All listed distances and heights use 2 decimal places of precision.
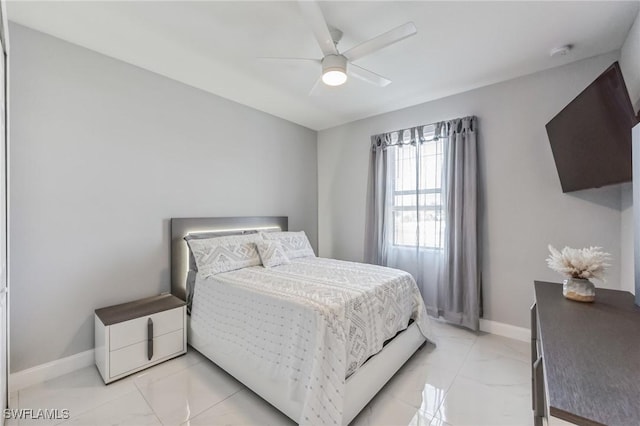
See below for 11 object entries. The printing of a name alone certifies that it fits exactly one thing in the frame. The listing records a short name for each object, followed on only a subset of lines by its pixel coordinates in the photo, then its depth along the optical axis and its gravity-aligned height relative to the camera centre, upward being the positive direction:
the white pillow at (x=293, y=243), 3.17 -0.37
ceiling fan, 1.58 +1.13
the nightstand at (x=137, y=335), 1.99 -0.98
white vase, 1.38 -0.40
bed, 1.52 -0.79
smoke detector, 2.17 +1.36
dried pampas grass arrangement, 1.40 -0.26
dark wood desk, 0.63 -0.45
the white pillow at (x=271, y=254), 2.77 -0.44
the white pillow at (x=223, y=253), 2.50 -0.40
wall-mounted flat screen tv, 1.50 +0.53
